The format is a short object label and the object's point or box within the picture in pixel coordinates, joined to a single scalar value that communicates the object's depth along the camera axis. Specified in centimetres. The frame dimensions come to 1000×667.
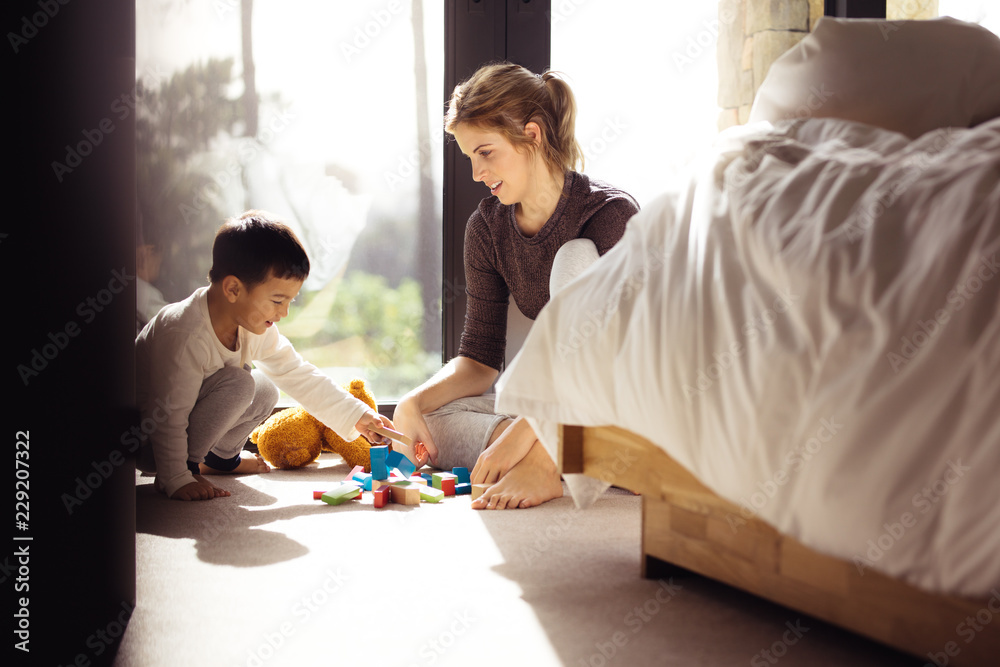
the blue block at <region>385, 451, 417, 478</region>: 174
